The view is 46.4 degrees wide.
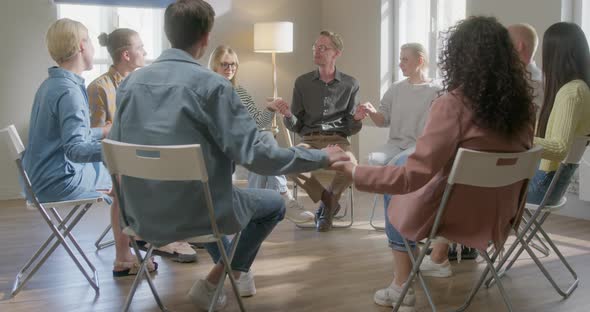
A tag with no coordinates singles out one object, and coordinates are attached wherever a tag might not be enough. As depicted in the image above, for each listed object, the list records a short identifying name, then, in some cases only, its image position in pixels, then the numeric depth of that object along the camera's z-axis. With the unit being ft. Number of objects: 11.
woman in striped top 16.68
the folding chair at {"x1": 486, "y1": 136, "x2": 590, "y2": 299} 10.43
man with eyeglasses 17.40
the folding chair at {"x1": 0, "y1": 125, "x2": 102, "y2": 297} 10.74
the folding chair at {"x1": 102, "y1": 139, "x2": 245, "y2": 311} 7.67
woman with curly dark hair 8.25
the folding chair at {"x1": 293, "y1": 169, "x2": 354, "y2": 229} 16.81
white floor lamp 24.07
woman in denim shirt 10.86
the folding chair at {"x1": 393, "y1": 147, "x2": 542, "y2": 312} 8.03
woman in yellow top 10.78
